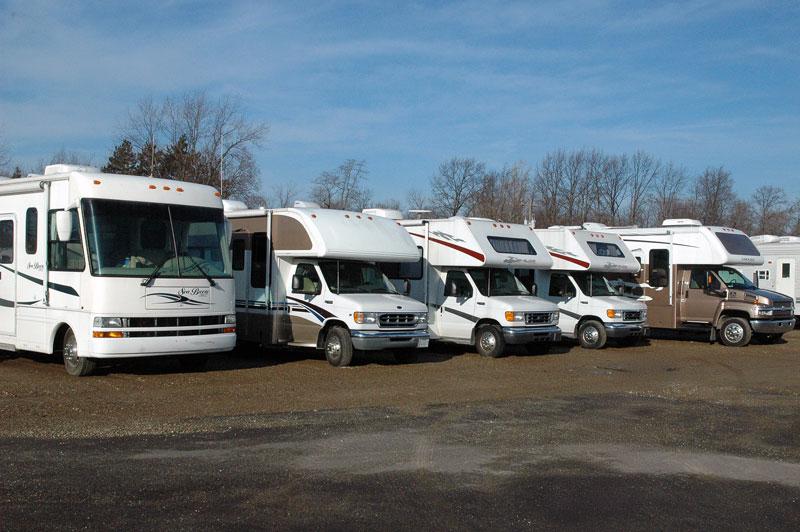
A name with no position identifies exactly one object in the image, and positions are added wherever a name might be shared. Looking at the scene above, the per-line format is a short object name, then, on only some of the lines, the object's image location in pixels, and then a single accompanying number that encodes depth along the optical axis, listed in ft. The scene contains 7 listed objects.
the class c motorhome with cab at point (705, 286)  65.16
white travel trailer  82.89
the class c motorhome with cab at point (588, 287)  61.36
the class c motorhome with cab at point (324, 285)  47.06
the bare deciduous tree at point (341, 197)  130.21
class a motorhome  38.47
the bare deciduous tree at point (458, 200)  150.51
